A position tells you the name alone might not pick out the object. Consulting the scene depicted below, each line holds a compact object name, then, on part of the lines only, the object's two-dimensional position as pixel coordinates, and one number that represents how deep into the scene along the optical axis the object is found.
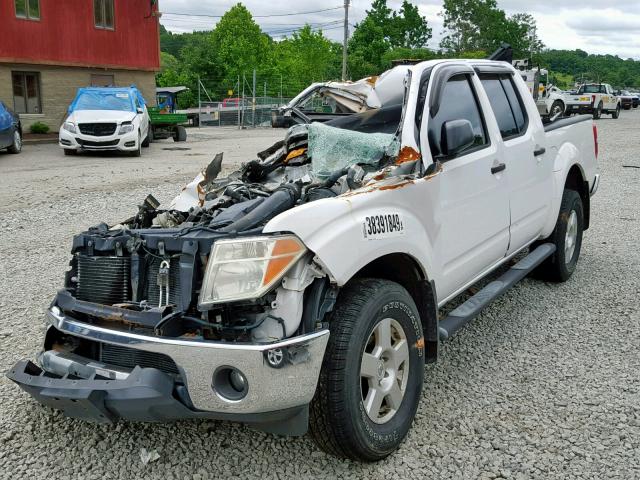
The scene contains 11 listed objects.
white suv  16.95
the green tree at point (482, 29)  92.38
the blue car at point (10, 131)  16.23
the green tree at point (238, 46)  65.44
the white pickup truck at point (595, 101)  37.38
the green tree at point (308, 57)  62.75
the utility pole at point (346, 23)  45.86
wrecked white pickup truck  2.71
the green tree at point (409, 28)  87.94
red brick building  24.67
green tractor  22.38
